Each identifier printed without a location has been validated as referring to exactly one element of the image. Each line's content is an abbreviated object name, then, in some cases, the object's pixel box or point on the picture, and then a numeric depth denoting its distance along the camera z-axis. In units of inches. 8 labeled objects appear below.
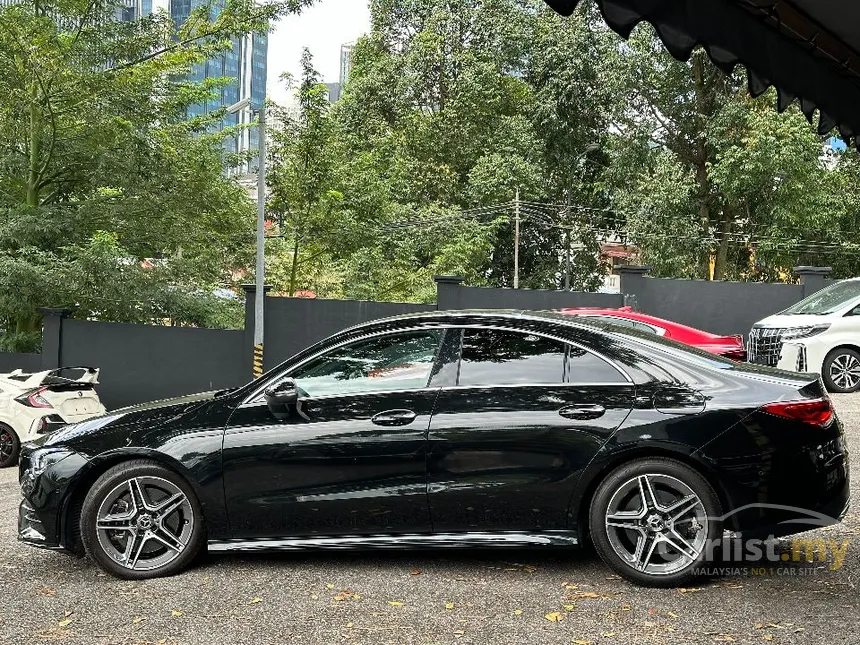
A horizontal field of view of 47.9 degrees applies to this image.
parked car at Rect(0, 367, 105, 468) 608.1
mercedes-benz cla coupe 194.4
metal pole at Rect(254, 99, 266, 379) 842.8
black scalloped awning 188.9
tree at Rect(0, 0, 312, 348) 803.4
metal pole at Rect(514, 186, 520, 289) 1636.3
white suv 558.9
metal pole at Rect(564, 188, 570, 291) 1776.6
